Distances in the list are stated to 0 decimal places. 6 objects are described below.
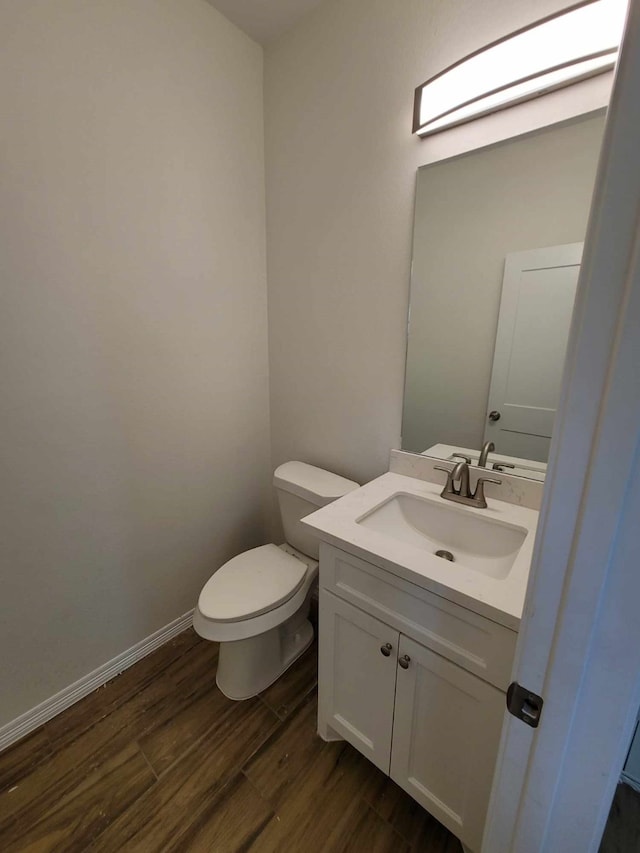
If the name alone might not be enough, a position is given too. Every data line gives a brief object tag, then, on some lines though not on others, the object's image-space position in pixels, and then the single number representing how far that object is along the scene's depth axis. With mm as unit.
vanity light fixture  838
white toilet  1272
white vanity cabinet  797
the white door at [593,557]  308
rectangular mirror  1021
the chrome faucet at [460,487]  1183
